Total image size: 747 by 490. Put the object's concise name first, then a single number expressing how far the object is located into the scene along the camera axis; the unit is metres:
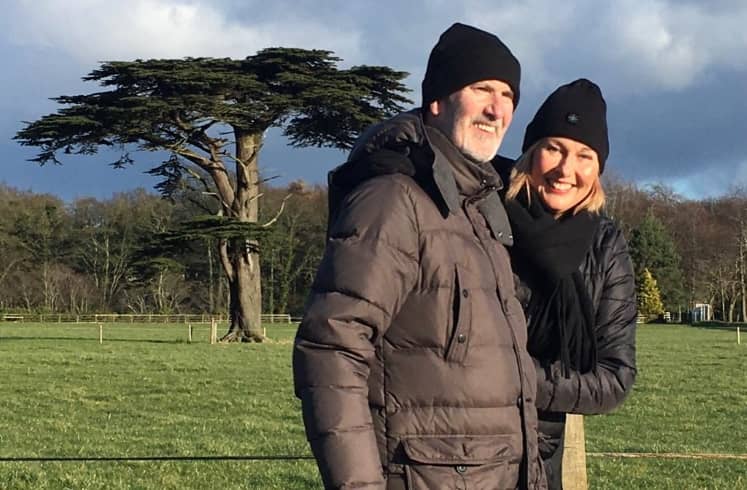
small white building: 68.62
